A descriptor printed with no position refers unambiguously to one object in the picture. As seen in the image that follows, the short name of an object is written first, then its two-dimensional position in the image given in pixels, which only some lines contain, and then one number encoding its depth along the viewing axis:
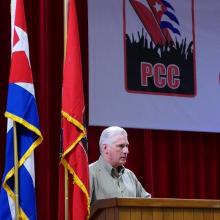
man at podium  7.33
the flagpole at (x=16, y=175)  6.14
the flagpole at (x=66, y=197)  6.35
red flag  6.52
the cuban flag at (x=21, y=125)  6.22
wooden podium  5.36
